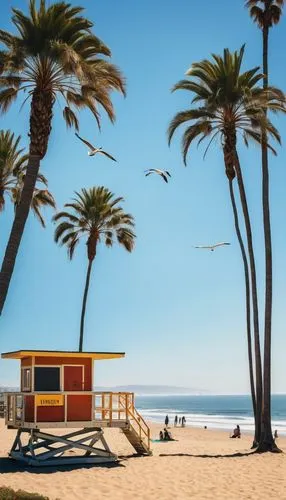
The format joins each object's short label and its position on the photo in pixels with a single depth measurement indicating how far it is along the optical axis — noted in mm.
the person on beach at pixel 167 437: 38031
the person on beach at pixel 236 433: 51344
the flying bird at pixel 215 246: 33125
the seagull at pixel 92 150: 19359
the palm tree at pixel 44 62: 19094
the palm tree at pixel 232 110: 28938
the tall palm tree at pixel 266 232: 28141
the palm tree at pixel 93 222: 44281
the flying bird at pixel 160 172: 24909
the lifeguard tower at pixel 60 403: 23250
